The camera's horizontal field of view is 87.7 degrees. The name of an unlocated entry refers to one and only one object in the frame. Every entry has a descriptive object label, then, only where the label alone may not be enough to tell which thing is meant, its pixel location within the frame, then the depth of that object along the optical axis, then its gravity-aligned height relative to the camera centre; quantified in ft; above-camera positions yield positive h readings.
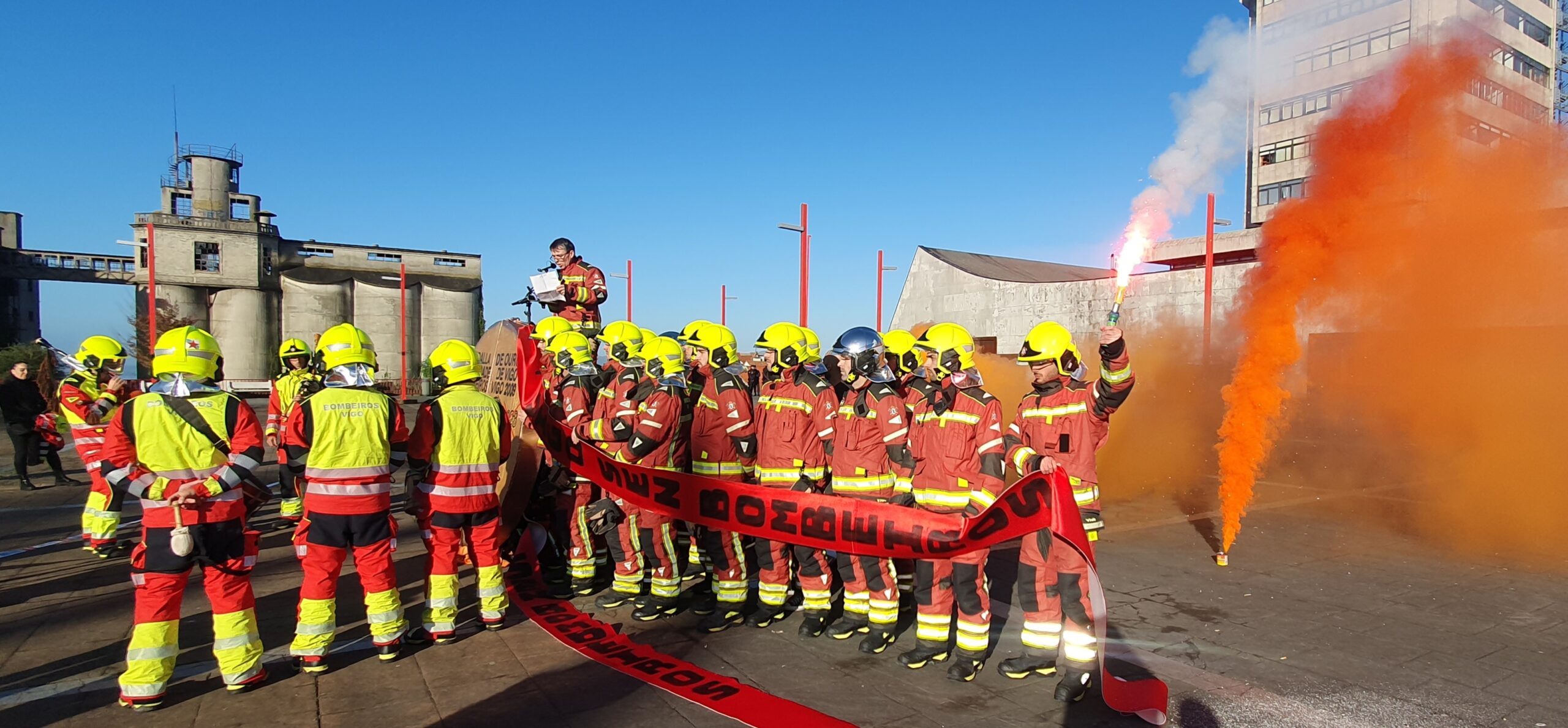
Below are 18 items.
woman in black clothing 41.88 -3.40
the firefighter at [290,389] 31.45 -1.78
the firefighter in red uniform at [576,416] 25.82 -2.39
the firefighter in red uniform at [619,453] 23.85 -3.35
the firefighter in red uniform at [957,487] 18.89 -3.36
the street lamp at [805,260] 64.54 +6.71
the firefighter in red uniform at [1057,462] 17.95 -2.70
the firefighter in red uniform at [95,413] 30.48 -2.70
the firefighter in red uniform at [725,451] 23.15 -3.20
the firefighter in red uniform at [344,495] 18.35 -3.43
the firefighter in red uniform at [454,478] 20.43 -3.38
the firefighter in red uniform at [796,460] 22.21 -3.21
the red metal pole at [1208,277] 60.34 +5.19
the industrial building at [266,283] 162.50 +12.43
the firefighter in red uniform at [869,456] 20.76 -2.90
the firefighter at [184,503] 16.51 -3.28
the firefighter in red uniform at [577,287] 35.55 +2.49
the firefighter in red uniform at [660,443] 23.13 -2.83
